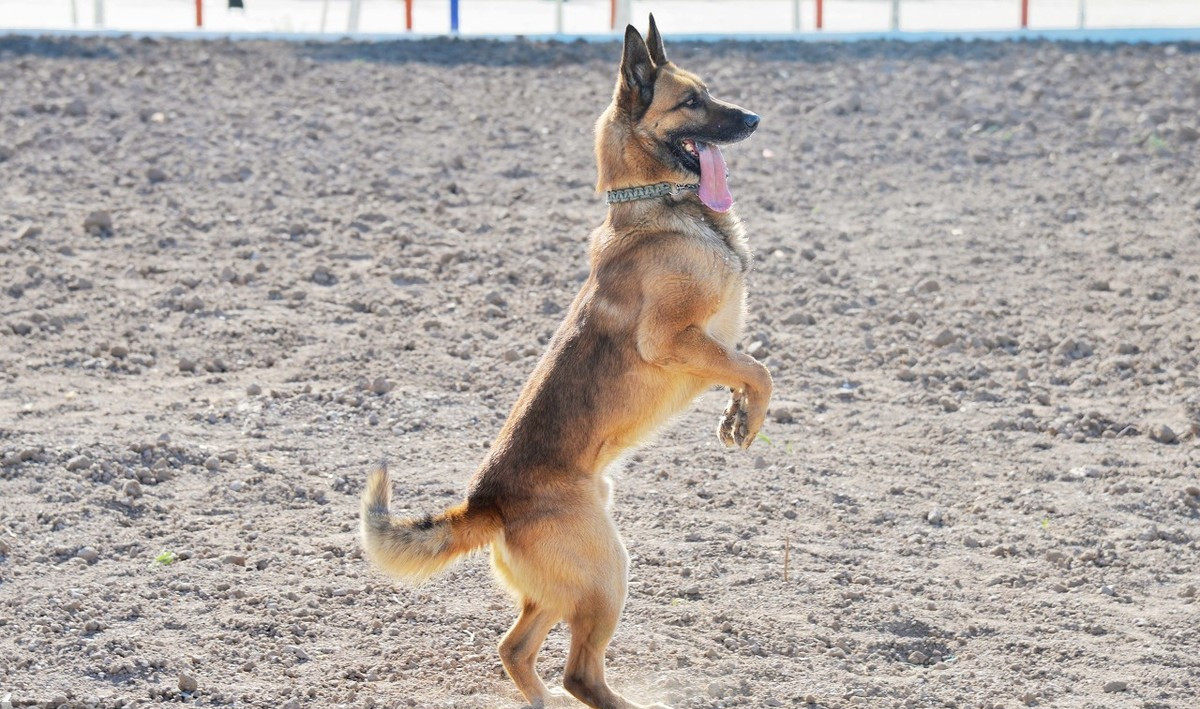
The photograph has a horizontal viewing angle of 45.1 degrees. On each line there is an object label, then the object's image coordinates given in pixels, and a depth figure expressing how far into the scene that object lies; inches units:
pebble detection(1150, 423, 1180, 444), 280.2
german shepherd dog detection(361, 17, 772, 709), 182.1
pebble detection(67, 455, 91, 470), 256.5
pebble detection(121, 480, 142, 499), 248.7
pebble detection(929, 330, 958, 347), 326.3
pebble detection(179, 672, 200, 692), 193.5
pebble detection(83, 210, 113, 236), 386.3
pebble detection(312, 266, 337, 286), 357.7
